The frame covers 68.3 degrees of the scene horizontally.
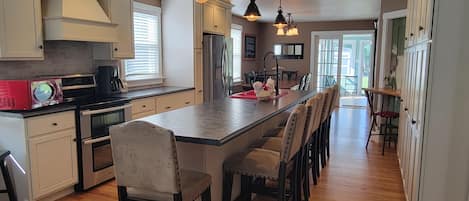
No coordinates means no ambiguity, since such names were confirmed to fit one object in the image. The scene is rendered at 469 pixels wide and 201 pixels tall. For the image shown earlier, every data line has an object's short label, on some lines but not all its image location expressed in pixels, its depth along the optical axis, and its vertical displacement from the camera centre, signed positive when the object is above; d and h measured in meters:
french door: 9.69 +0.21
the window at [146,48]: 4.86 +0.27
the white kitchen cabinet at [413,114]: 2.42 -0.38
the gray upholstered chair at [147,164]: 1.86 -0.54
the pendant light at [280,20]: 4.75 +0.64
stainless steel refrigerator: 5.51 +0.01
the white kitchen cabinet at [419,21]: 2.38 +0.40
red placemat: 3.94 -0.33
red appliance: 2.96 -0.25
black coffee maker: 4.07 -0.18
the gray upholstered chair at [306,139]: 2.71 -0.65
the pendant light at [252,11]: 3.75 +0.60
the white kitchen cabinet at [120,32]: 4.01 +0.41
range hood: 3.28 +0.44
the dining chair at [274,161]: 2.31 -0.67
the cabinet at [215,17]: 5.53 +0.82
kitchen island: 2.11 -0.40
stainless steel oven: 3.38 -0.76
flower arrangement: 3.76 -0.26
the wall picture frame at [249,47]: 9.32 +0.56
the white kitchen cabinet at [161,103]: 4.11 -0.49
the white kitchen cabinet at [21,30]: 2.93 +0.31
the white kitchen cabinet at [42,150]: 2.92 -0.75
